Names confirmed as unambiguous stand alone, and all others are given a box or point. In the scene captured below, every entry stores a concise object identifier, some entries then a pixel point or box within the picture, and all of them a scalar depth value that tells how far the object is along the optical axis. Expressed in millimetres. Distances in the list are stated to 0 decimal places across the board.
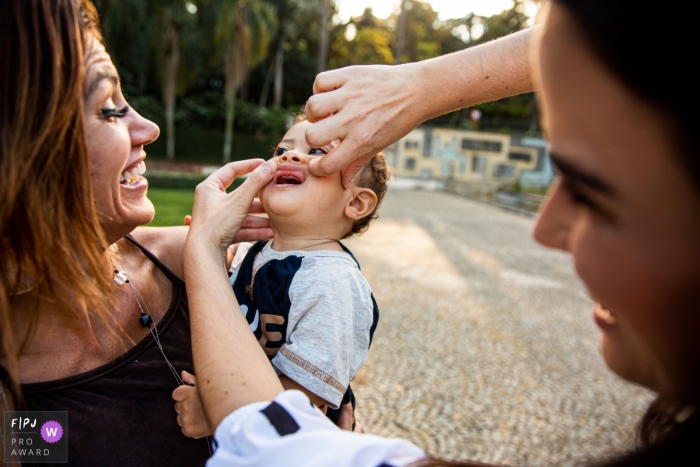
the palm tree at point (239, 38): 21128
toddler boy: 505
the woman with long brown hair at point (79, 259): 403
